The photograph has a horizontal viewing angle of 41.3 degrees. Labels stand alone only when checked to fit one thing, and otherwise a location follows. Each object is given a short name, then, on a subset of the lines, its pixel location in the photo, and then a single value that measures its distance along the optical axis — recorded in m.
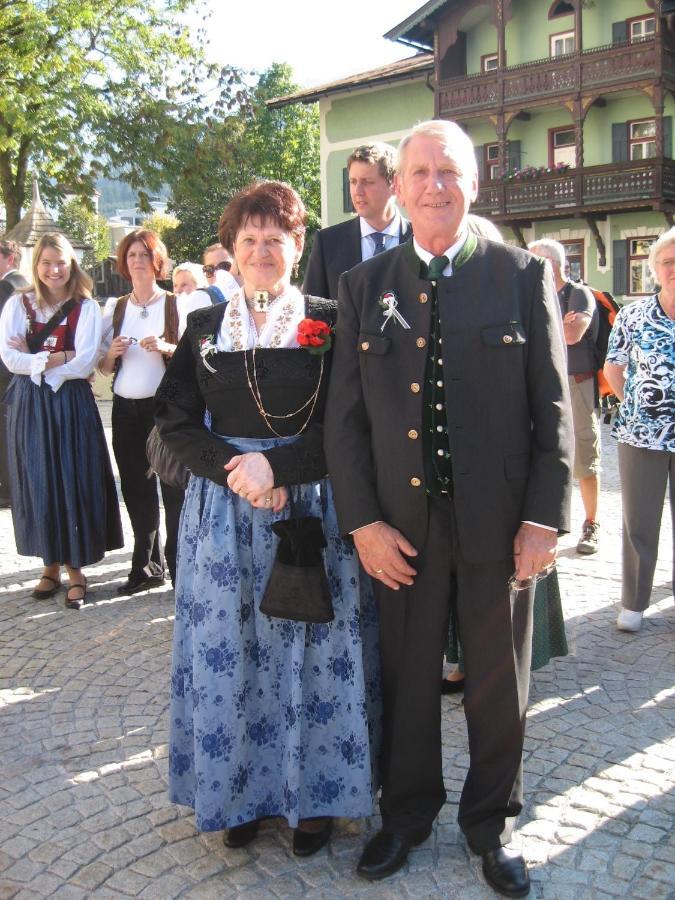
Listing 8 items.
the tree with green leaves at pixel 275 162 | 41.88
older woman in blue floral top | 4.84
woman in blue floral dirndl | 2.95
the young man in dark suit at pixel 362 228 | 4.39
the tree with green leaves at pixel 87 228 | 53.47
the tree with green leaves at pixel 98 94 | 16.95
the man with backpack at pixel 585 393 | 6.41
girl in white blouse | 5.61
